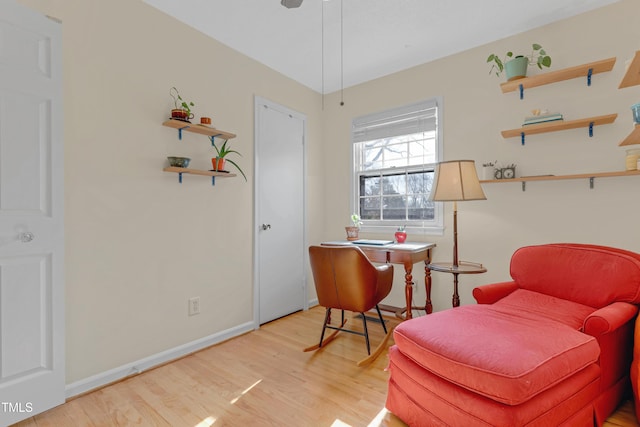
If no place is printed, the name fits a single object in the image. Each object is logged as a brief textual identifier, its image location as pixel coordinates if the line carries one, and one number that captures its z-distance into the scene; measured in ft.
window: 10.03
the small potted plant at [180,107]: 7.44
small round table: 7.63
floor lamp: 7.67
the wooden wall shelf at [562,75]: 7.09
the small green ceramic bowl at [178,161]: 7.38
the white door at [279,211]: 9.95
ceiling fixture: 5.53
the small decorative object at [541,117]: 7.61
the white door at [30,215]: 5.14
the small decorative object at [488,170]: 8.64
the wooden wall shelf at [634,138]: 5.46
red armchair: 4.03
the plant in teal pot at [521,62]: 7.72
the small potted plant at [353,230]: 10.76
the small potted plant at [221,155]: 8.29
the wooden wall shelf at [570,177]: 6.73
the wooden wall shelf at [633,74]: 5.01
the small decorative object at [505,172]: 8.33
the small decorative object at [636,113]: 5.34
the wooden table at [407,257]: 8.48
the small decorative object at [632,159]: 6.63
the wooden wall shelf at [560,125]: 7.12
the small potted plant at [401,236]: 9.71
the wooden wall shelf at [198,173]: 7.39
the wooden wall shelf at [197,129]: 7.40
